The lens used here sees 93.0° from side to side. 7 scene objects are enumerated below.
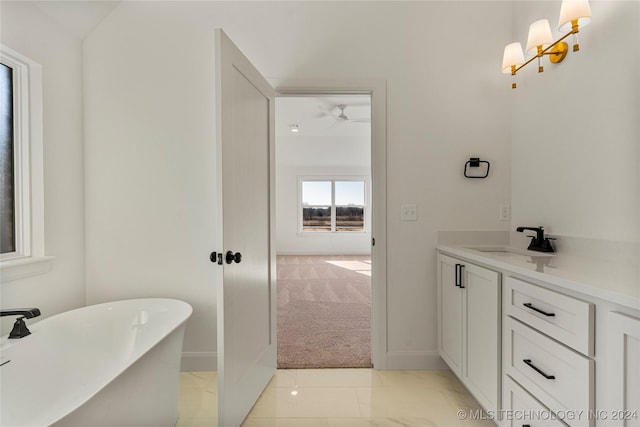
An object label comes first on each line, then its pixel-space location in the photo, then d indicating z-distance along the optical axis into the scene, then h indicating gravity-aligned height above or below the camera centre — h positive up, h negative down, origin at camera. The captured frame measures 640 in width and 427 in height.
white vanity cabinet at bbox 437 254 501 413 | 1.47 -0.66
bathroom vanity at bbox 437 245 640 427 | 0.89 -0.49
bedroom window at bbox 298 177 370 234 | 7.54 +0.10
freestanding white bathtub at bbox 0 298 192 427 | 1.13 -0.73
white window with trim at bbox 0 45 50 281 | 1.72 +0.28
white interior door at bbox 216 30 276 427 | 1.43 -0.13
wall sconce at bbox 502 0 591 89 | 1.48 +0.95
